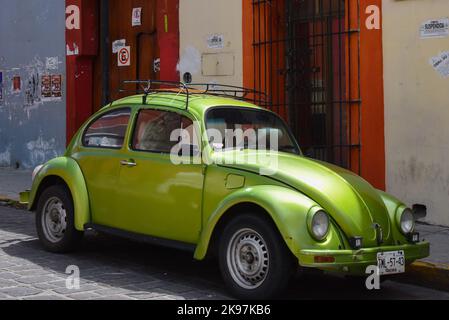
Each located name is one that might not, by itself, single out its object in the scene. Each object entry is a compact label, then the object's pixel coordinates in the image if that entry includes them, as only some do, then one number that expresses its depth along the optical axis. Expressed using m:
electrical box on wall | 11.20
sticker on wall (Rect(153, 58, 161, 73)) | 13.16
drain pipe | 13.75
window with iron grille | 9.46
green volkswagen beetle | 5.34
